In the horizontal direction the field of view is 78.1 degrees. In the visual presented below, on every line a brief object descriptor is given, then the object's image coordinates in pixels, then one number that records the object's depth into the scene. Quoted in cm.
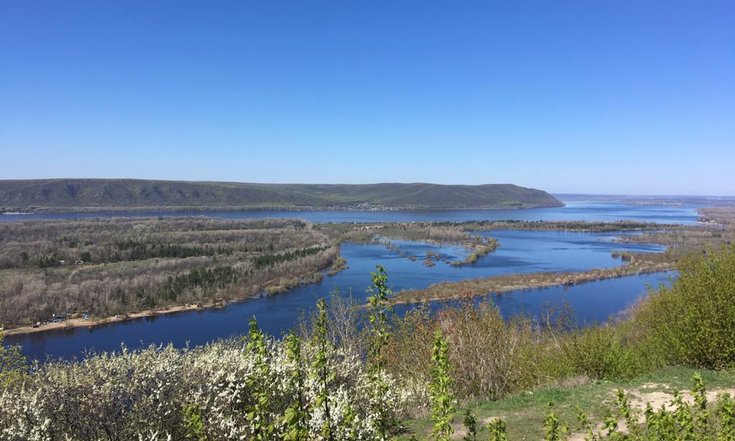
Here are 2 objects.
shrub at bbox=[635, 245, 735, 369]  1488
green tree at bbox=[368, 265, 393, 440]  494
